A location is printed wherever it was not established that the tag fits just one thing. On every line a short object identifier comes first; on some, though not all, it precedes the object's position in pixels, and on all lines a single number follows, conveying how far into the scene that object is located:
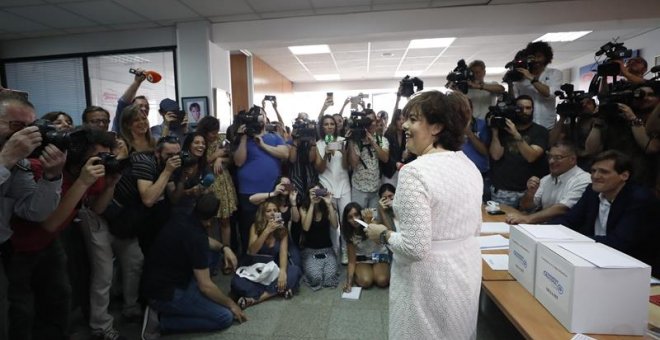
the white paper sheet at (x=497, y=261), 1.65
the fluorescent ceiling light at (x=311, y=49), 6.05
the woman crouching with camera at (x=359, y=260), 2.73
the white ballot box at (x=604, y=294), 1.06
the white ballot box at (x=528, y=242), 1.36
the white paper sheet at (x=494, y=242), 1.90
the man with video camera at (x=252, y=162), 2.94
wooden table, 1.12
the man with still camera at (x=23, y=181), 1.37
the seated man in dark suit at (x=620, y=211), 1.57
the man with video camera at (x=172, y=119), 2.82
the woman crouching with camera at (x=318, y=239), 2.79
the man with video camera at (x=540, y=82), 2.71
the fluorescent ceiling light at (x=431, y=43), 5.64
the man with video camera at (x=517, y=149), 2.51
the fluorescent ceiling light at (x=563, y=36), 5.62
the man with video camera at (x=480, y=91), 2.87
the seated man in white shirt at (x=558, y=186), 2.18
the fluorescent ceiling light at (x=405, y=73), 8.77
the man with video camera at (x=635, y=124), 2.17
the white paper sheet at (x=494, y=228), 2.11
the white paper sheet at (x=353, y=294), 2.58
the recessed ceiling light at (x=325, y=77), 9.00
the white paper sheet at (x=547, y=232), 1.38
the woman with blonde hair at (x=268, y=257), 2.53
